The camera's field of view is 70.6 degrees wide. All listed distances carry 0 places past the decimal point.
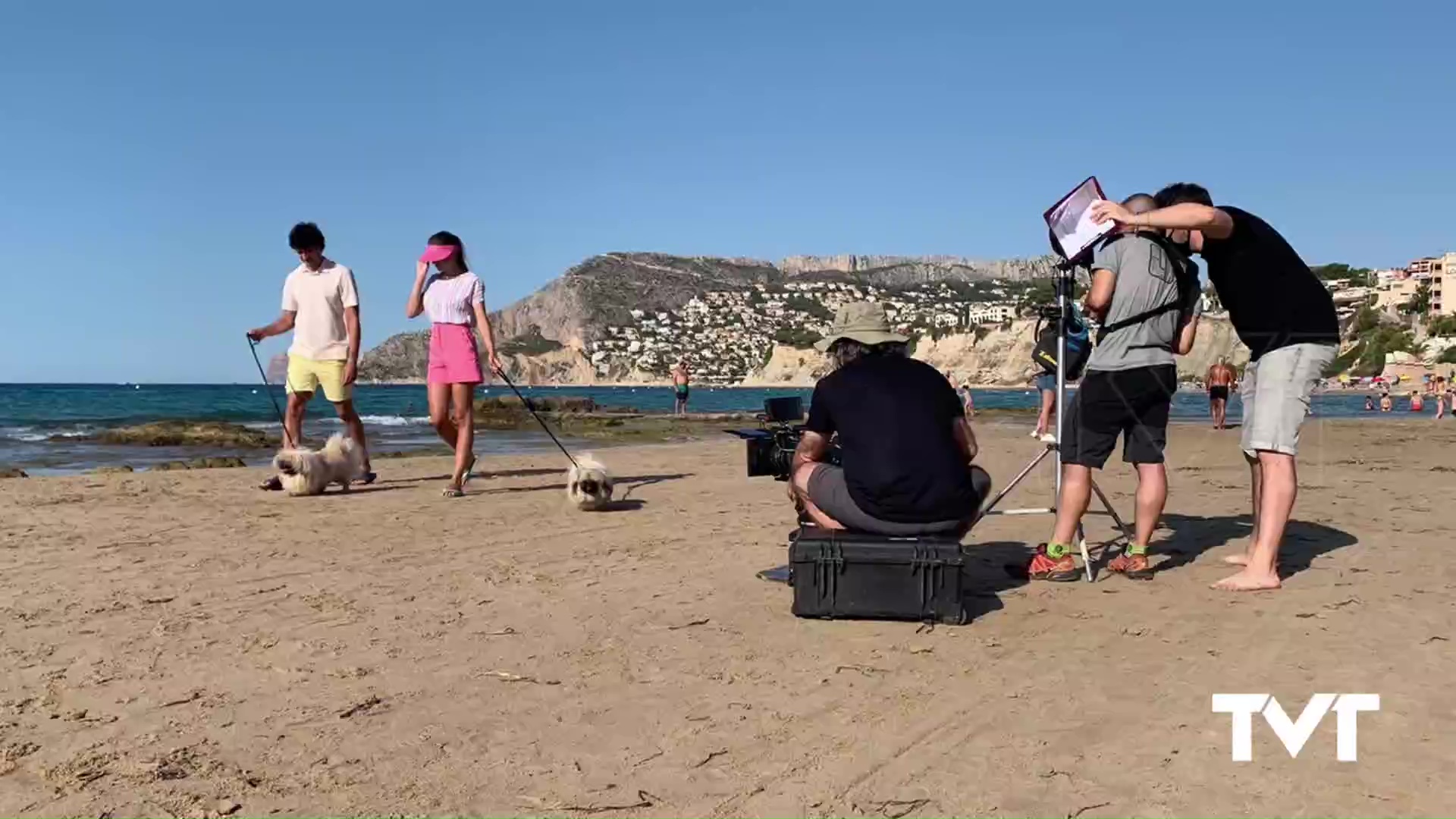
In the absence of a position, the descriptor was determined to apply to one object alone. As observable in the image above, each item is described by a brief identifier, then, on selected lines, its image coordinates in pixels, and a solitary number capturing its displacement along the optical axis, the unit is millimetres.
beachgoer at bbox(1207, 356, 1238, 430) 20406
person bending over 4805
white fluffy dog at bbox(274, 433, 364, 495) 8109
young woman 7898
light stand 5387
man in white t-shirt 8102
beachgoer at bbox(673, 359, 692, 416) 31328
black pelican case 4266
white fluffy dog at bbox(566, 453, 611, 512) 7547
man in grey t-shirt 5020
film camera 5734
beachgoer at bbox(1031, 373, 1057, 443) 11707
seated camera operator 4367
